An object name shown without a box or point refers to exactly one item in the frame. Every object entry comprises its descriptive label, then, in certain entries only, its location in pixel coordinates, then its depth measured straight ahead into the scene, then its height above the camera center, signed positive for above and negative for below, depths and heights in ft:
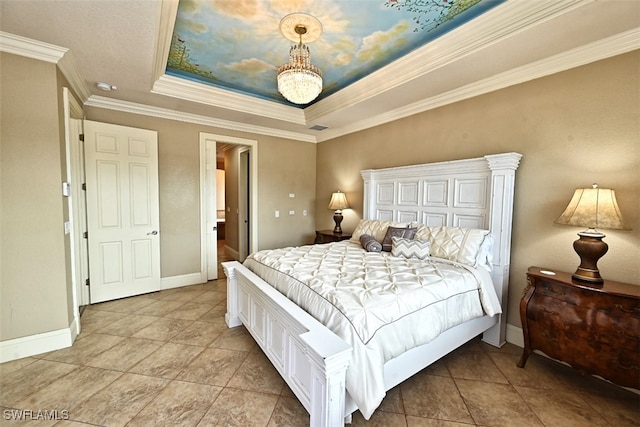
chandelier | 7.20 +3.54
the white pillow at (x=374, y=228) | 10.89 -1.25
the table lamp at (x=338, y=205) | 14.57 -0.35
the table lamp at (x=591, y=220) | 6.01 -0.44
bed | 4.51 -2.16
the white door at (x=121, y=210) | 10.70 -0.59
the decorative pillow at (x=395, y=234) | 9.82 -1.30
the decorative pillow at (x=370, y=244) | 9.80 -1.69
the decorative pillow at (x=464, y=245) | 8.08 -1.44
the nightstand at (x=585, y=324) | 5.58 -2.86
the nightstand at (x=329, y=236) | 14.05 -2.04
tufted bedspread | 4.63 -2.17
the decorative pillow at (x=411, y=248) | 8.61 -1.62
